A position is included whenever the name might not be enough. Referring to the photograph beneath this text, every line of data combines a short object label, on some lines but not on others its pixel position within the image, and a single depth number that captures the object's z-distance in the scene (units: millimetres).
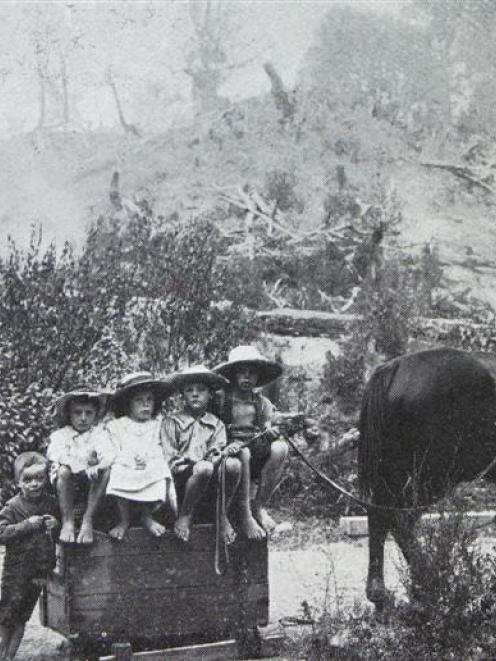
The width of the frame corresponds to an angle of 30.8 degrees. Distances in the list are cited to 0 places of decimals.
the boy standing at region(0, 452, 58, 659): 5117
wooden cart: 5008
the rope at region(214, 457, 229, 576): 5266
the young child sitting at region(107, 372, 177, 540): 5102
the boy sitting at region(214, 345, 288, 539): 5395
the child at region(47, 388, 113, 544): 5043
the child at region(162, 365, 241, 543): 5262
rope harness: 5270
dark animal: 6629
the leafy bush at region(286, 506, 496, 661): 5043
